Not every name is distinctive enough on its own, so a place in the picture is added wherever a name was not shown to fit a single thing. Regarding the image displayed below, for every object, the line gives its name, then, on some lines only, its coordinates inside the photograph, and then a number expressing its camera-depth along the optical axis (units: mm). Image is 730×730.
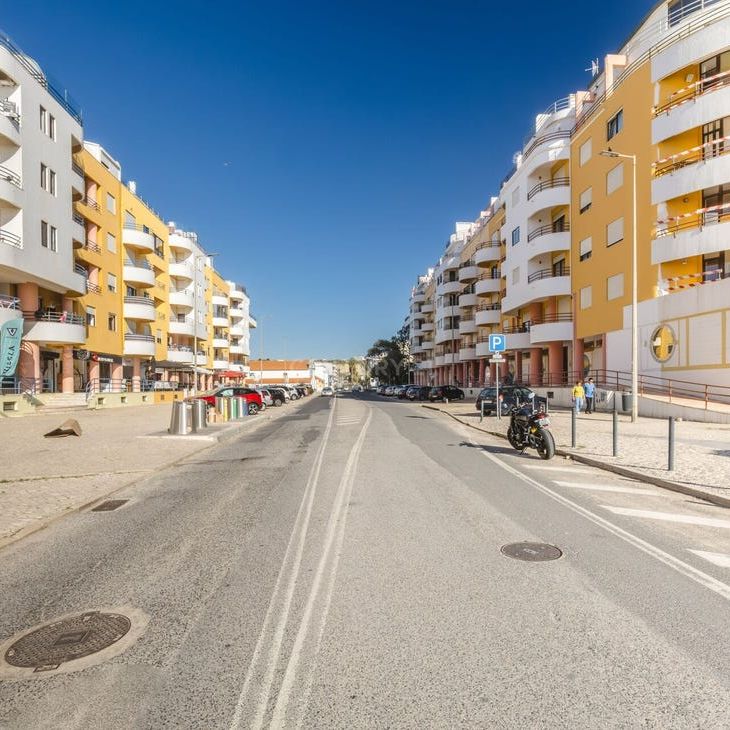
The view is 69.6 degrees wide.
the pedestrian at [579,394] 24656
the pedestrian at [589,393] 25578
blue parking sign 20609
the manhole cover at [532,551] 5211
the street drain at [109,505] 7754
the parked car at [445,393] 46062
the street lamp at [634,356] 18578
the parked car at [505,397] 24609
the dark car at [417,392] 53422
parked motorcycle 11875
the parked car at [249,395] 31828
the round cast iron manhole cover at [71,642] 3361
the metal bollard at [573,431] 13070
